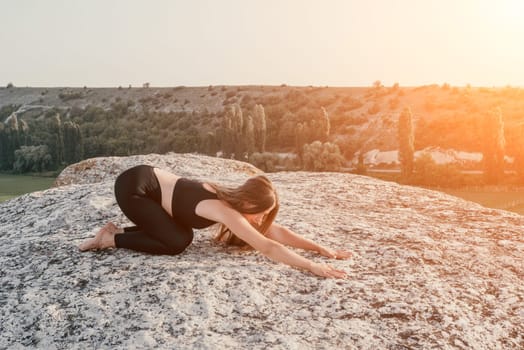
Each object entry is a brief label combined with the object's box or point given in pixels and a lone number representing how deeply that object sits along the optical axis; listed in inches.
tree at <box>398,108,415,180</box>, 2559.1
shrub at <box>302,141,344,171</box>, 2864.2
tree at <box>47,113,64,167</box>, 3823.8
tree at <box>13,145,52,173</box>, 3759.8
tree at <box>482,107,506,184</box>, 2422.5
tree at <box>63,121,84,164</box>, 3811.5
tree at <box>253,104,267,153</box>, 3474.4
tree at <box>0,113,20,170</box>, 4015.8
